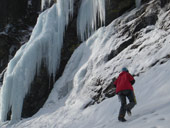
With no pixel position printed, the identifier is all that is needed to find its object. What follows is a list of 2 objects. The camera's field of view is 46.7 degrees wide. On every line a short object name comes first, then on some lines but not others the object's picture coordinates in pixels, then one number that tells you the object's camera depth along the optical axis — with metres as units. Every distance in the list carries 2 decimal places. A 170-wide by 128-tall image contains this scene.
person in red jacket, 4.54
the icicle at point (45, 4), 19.76
